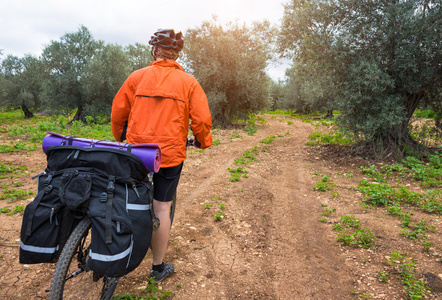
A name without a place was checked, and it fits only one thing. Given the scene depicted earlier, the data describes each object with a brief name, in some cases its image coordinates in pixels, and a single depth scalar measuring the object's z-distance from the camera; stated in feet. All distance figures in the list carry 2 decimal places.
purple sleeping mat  6.14
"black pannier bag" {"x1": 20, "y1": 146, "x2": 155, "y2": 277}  5.48
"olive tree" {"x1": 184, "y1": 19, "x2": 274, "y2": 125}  48.06
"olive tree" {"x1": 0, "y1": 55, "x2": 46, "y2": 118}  78.18
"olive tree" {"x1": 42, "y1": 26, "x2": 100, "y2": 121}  59.41
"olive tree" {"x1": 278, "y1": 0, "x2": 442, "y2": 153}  22.17
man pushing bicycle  7.42
